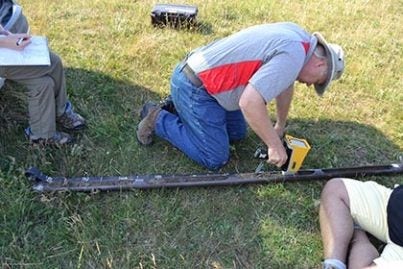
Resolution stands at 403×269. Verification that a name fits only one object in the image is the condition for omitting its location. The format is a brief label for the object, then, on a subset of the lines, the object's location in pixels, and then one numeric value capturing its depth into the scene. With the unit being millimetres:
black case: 5516
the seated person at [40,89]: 3508
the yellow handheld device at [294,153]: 3553
